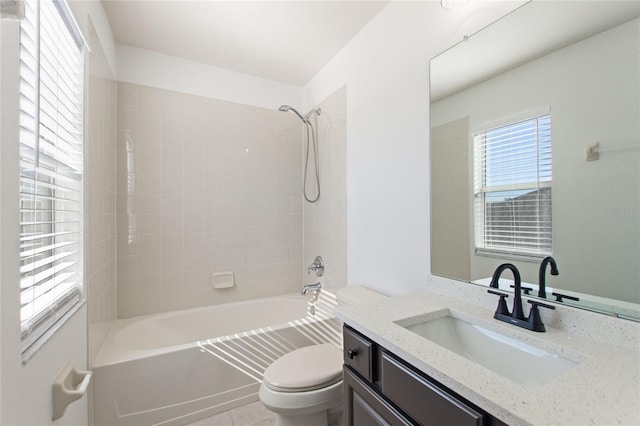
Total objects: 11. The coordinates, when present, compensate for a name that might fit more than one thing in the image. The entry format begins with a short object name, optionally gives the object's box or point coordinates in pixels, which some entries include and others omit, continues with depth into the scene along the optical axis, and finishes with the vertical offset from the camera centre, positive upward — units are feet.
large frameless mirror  2.82 +0.85
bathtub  5.19 -3.18
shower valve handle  8.45 -1.65
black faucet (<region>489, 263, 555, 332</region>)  3.14 -1.18
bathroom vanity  1.96 -1.36
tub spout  7.76 -2.13
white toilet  4.57 -2.94
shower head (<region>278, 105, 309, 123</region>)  8.32 +3.13
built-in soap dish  8.32 -2.01
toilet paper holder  3.16 -2.10
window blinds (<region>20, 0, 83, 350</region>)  2.80 +0.60
